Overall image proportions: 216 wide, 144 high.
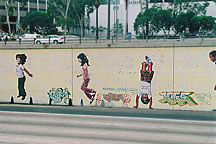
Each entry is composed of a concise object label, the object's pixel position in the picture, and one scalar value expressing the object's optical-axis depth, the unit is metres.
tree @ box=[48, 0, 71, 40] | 69.44
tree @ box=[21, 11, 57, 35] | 70.56
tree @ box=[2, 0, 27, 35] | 69.44
